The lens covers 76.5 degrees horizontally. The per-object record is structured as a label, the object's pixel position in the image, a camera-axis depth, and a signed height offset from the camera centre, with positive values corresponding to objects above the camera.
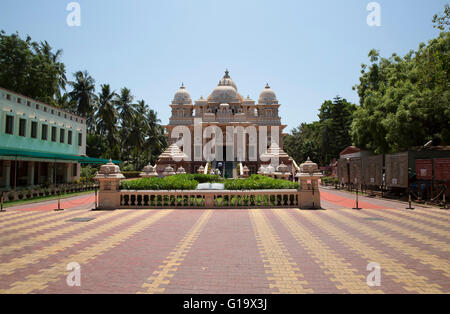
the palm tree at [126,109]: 49.59 +10.81
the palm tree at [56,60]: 42.03 +16.44
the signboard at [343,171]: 28.19 +0.08
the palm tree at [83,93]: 43.50 +11.65
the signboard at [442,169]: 15.96 +0.21
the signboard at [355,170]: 25.07 +0.18
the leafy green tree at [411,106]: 16.78 +4.62
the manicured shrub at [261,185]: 13.50 -0.66
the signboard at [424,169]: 16.81 +0.22
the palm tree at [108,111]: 43.78 +8.98
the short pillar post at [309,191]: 12.98 -0.89
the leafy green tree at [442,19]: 14.71 +8.12
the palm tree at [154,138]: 57.19 +6.85
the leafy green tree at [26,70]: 34.44 +12.43
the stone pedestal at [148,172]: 25.00 -0.17
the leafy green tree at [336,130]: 47.78 +7.21
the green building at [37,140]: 21.75 +2.63
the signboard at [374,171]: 21.61 +0.09
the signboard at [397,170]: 18.19 +0.15
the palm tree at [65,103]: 44.24 +10.47
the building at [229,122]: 40.47 +8.07
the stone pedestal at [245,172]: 33.22 -0.13
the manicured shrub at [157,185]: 13.59 -0.71
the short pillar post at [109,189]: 13.11 -0.89
